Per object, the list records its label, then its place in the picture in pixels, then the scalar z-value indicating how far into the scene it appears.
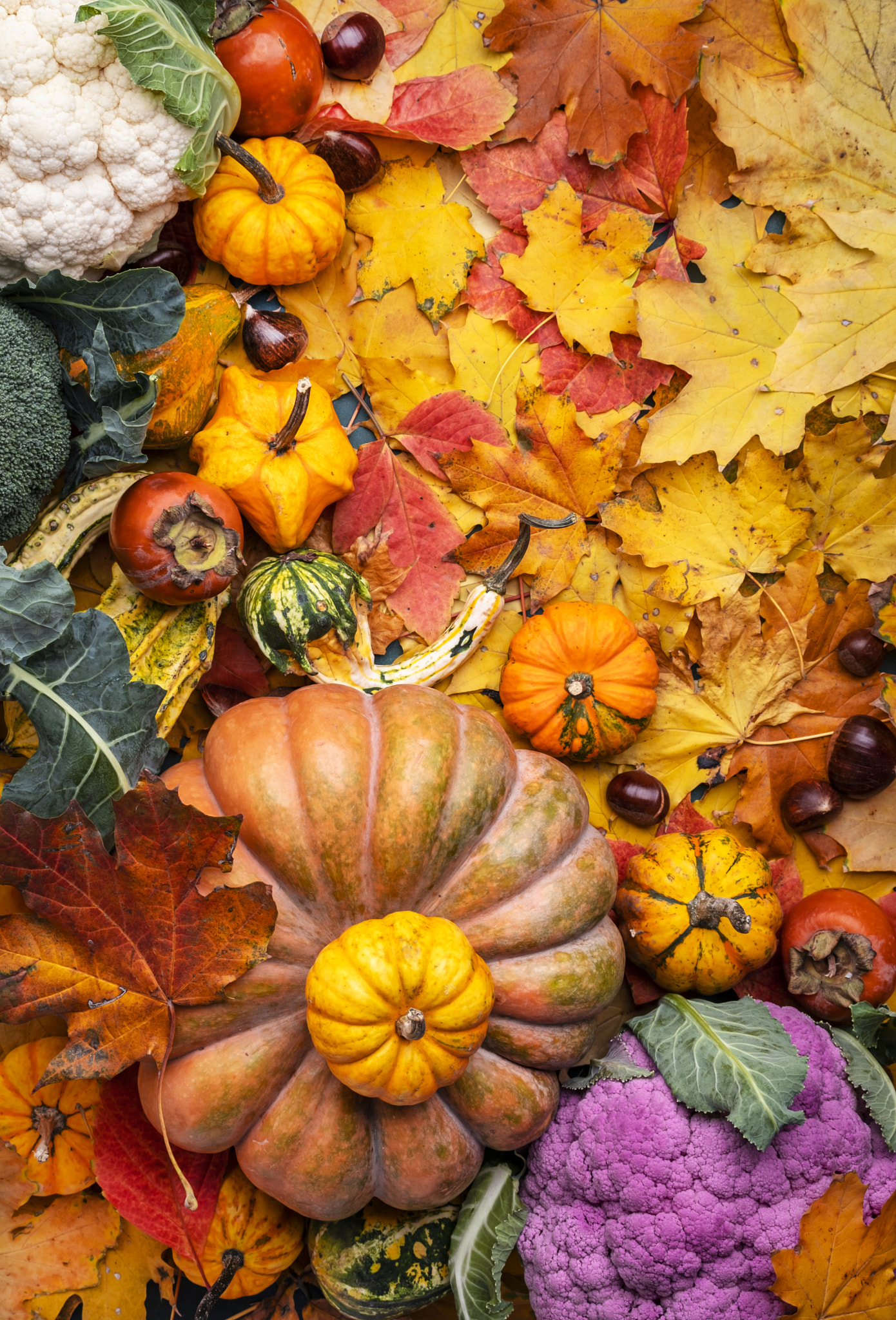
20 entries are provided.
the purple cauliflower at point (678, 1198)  0.96
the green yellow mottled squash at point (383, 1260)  0.97
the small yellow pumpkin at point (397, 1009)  0.89
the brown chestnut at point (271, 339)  1.03
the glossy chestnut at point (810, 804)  1.04
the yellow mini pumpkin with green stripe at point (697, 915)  0.99
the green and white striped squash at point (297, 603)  1.00
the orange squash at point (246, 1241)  0.98
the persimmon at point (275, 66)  1.00
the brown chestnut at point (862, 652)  1.04
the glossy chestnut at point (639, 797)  1.04
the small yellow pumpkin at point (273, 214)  1.01
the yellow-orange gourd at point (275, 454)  1.01
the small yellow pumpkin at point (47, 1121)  0.99
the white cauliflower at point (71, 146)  0.95
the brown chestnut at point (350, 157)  1.03
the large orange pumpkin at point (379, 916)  0.93
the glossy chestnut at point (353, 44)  1.02
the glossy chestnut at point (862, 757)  1.03
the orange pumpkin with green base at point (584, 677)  1.03
